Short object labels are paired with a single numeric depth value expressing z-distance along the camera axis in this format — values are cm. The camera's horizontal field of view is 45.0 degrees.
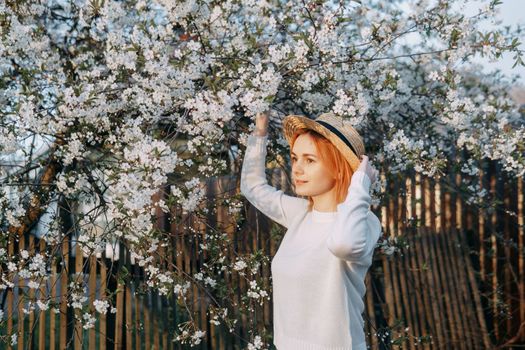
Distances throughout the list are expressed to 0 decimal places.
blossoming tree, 276
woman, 213
